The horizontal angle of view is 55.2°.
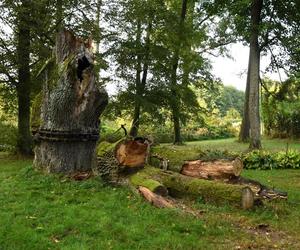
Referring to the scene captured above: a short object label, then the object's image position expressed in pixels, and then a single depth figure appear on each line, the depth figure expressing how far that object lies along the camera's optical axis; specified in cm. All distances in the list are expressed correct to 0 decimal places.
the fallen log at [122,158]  581
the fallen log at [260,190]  540
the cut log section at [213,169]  565
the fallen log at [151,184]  517
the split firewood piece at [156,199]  487
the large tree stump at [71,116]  601
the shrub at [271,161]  941
